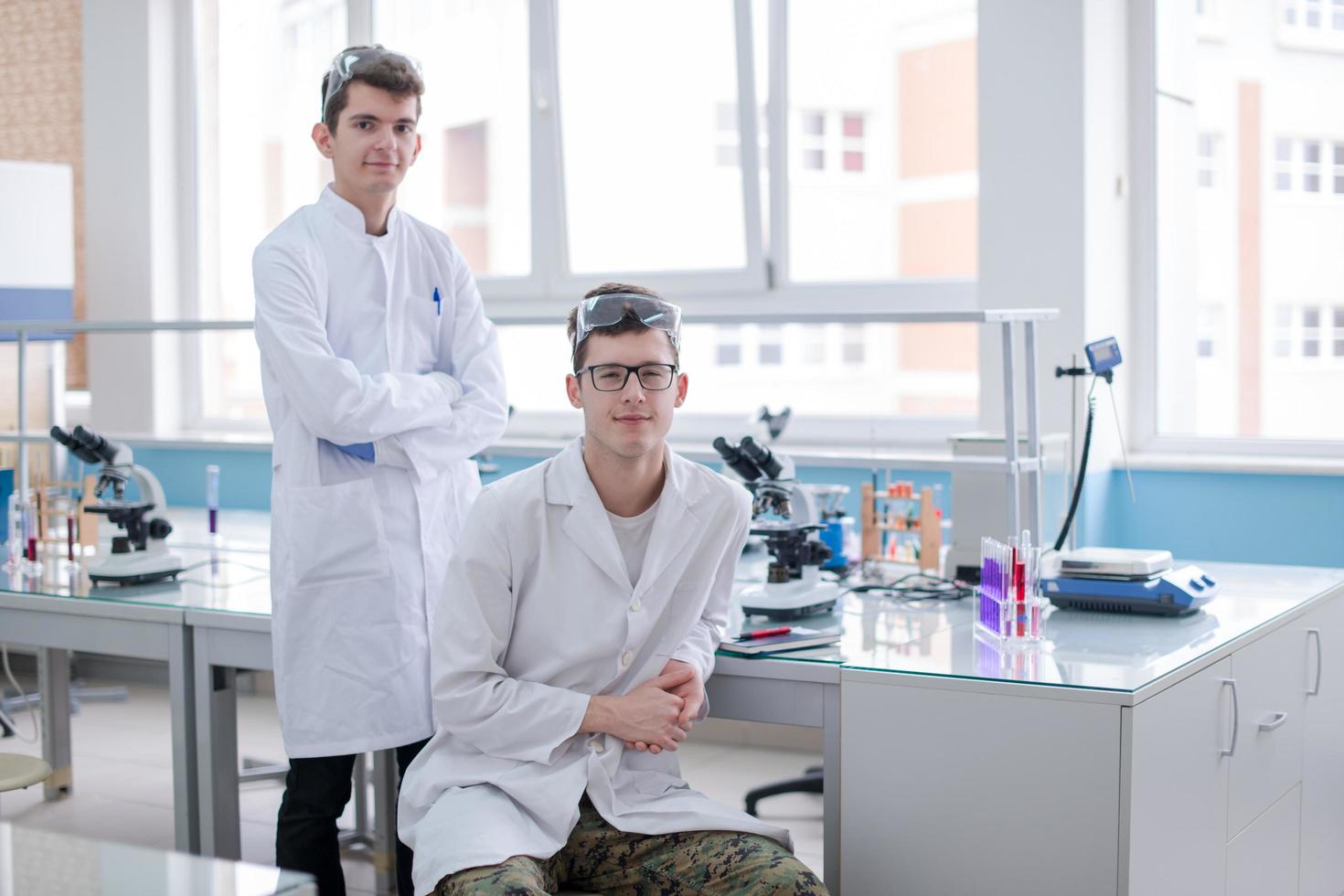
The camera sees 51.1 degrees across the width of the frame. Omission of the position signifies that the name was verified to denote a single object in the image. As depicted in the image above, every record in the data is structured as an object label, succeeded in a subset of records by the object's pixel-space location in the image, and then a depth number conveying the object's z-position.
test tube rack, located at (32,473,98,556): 3.23
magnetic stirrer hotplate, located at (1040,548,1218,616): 2.38
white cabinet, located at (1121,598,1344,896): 1.93
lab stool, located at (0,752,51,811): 2.55
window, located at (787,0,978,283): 4.23
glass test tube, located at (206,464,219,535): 3.47
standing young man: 2.25
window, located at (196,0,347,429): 5.45
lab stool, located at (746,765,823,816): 3.57
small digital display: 2.59
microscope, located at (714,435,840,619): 2.43
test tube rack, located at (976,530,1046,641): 2.15
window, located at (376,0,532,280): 4.96
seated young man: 1.92
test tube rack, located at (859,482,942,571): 2.92
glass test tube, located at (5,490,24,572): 3.11
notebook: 2.18
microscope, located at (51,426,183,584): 2.84
